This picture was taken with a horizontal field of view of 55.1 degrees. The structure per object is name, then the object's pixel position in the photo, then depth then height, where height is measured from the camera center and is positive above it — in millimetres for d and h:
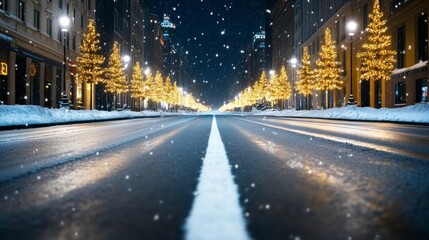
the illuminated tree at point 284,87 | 80875 +5984
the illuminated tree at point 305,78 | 61938 +5918
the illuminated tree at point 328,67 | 49853 +6247
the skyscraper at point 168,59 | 171150 +26083
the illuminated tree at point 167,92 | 109812 +6876
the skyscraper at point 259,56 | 173125 +27494
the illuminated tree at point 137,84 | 76000 +6261
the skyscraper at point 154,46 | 121125 +23212
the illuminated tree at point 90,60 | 44594 +6264
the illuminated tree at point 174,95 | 122112 +6928
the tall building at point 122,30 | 69875 +17220
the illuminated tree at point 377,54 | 36188 +5652
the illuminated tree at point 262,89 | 104812 +7570
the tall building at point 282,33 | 97875 +22630
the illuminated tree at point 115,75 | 57781 +6009
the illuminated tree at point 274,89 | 83594 +5964
